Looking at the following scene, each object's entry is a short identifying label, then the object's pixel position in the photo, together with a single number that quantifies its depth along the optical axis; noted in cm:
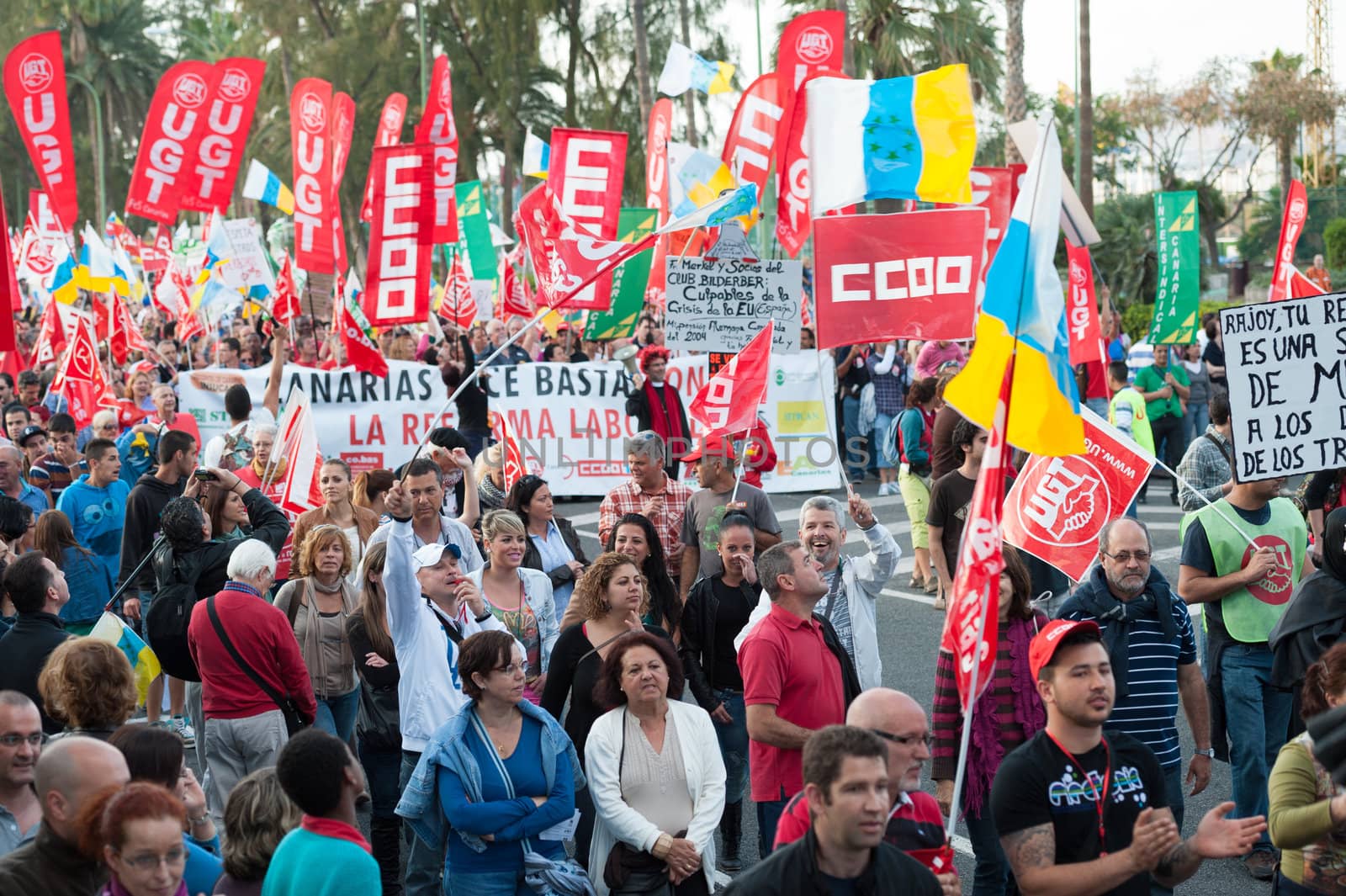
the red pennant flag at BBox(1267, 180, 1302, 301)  1391
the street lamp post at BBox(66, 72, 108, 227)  4169
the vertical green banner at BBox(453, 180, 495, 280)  2203
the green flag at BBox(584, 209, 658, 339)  1830
